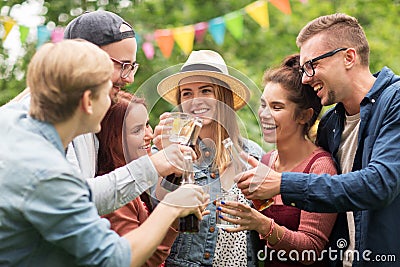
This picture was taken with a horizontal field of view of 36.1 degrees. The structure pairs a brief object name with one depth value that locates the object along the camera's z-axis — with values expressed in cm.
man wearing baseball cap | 230
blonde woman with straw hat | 251
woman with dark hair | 267
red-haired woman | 254
